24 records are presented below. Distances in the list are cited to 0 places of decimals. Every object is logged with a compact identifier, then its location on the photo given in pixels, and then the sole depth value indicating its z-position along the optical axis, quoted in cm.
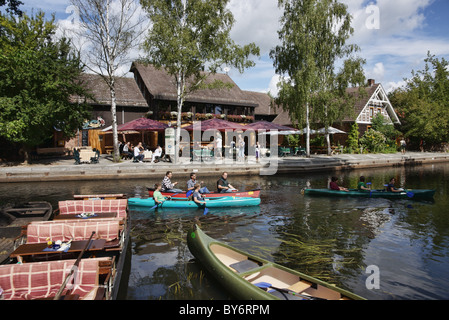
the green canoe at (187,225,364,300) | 562
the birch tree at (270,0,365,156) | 2641
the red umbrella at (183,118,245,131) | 2500
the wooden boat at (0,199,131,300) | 518
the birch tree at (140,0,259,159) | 2172
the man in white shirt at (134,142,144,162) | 2429
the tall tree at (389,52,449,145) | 3994
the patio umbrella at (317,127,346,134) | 3189
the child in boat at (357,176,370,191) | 1619
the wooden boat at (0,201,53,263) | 898
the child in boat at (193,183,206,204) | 1349
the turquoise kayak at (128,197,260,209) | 1359
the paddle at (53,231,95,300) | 473
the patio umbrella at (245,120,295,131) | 2767
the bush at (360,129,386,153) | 3691
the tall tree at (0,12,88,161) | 2050
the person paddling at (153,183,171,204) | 1338
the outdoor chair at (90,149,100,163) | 2338
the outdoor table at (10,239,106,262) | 646
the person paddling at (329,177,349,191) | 1631
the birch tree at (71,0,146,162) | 2281
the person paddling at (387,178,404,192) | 1588
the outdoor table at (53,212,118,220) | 913
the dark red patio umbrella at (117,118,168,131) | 2523
